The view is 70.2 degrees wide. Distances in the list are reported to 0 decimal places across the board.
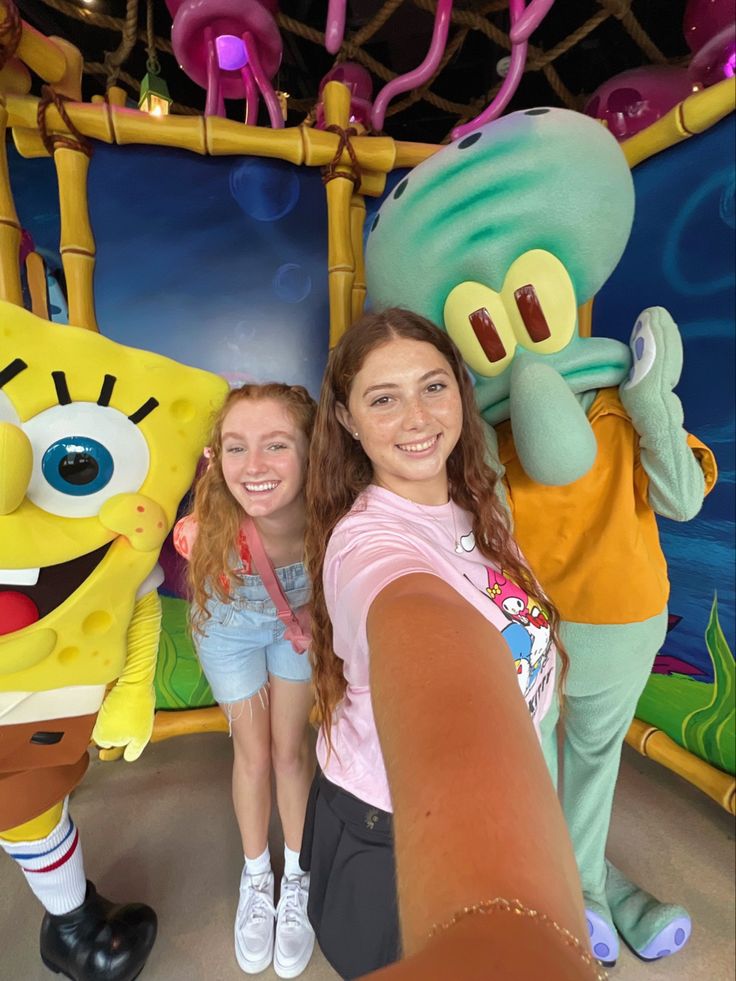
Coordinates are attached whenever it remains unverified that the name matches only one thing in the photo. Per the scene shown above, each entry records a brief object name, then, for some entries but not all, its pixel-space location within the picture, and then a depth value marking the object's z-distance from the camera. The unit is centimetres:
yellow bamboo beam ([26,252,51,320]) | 120
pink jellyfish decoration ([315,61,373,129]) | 205
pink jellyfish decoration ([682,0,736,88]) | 137
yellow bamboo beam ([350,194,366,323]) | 134
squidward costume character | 84
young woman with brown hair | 29
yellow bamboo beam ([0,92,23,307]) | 114
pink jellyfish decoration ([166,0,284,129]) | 131
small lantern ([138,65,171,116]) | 159
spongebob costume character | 95
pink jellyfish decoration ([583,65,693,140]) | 164
